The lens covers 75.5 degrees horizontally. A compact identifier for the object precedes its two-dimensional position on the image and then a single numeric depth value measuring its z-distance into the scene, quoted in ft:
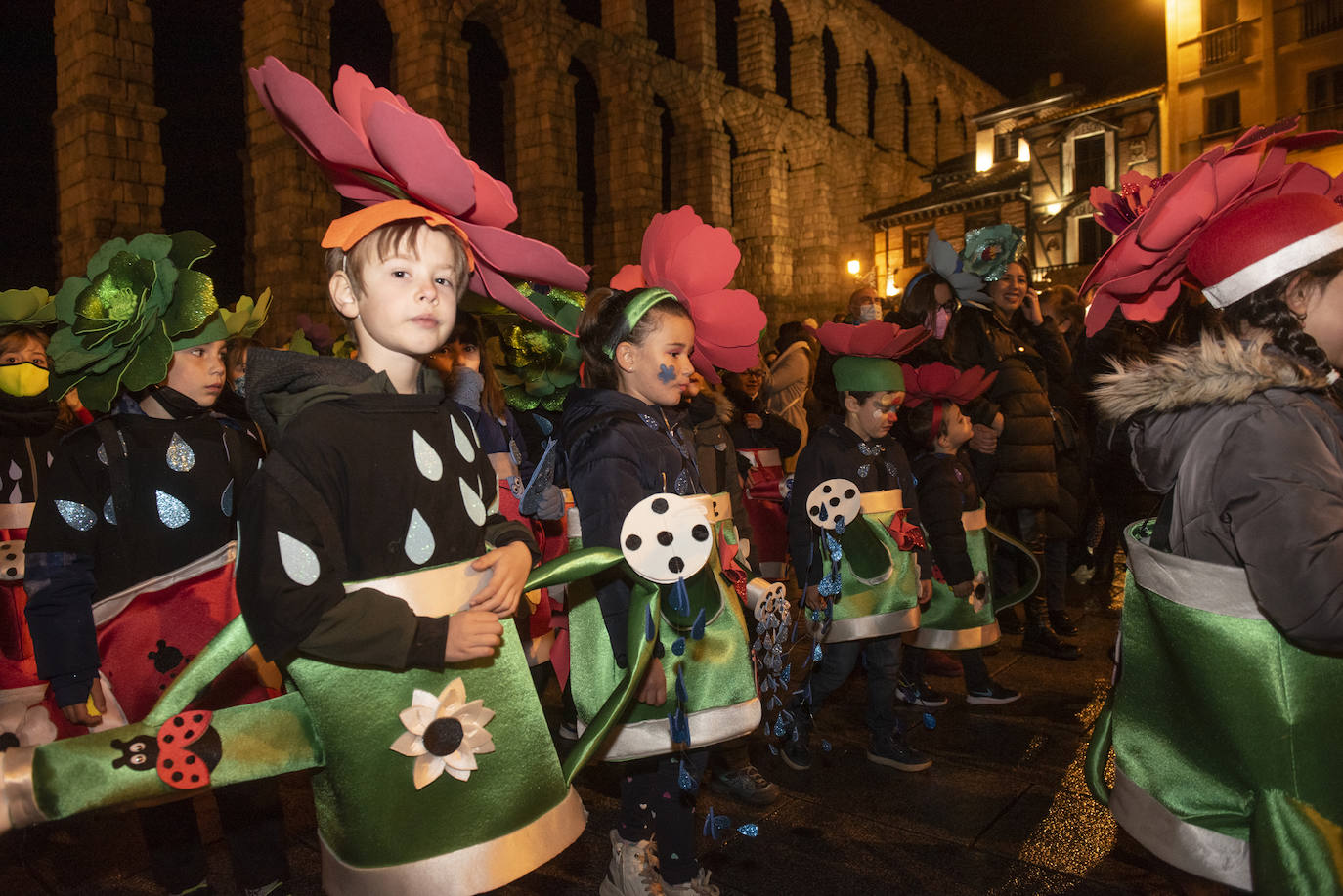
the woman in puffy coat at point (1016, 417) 16.11
